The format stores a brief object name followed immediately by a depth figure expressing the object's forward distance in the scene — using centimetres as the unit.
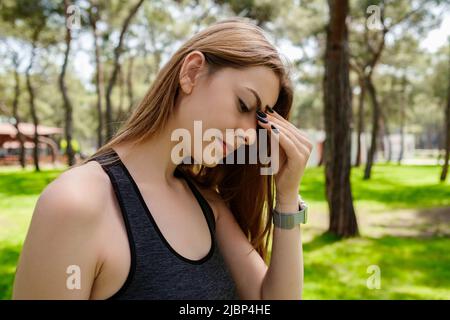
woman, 109
